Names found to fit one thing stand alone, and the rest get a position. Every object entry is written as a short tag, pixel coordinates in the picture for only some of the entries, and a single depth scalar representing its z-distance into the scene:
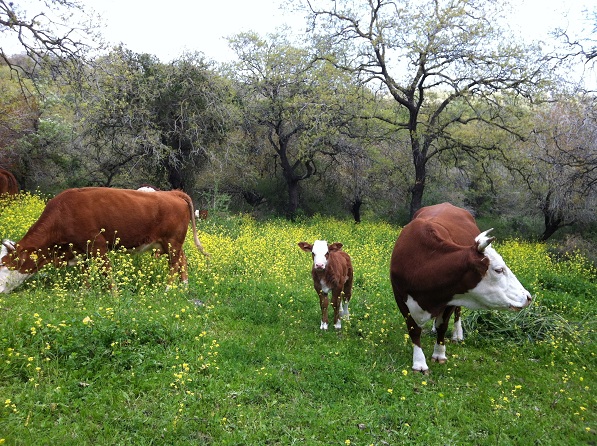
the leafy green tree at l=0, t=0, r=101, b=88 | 7.05
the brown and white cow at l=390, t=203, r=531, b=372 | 4.85
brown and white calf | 6.48
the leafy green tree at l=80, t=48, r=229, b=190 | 14.74
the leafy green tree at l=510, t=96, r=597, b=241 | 12.60
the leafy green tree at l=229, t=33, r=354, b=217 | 16.83
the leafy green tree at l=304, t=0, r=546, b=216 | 14.78
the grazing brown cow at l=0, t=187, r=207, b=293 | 6.32
